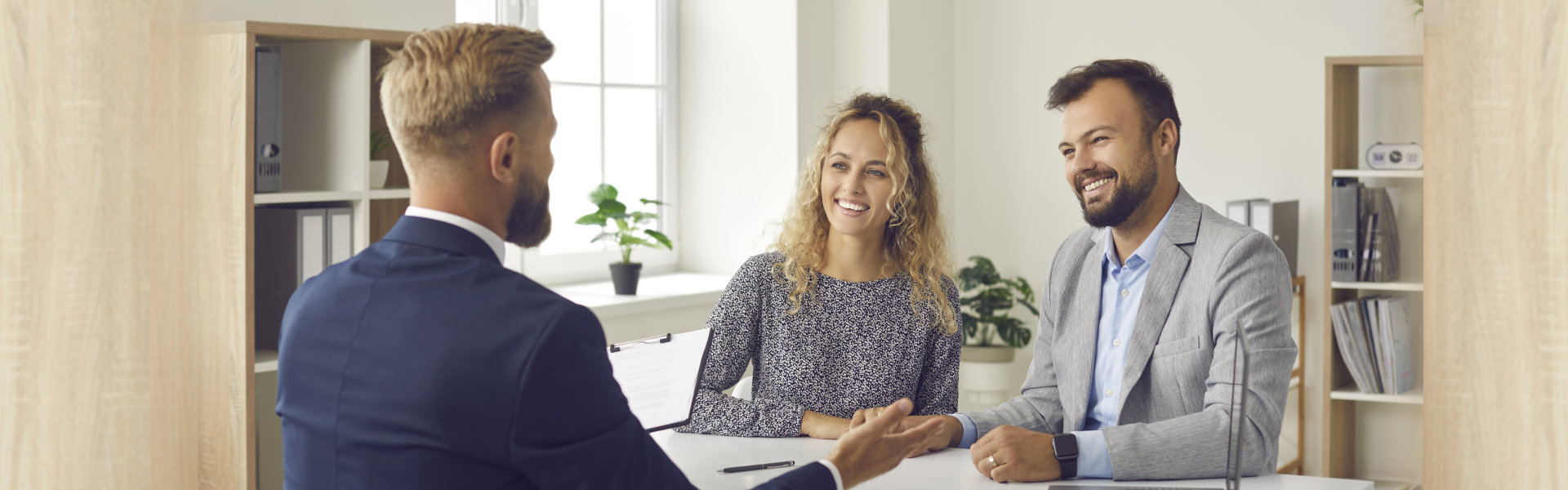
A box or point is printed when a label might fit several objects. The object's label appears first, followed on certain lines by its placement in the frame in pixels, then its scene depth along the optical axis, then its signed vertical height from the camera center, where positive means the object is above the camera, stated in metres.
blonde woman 2.07 -0.12
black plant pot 3.65 -0.14
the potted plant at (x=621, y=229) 3.58 +0.01
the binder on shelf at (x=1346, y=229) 3.60 +0.01
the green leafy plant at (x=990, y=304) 4.31 -0.27
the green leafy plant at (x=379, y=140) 2.34 +0.20
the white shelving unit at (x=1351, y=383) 3.61 -0.51
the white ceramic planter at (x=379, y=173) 2.29 +0.12
